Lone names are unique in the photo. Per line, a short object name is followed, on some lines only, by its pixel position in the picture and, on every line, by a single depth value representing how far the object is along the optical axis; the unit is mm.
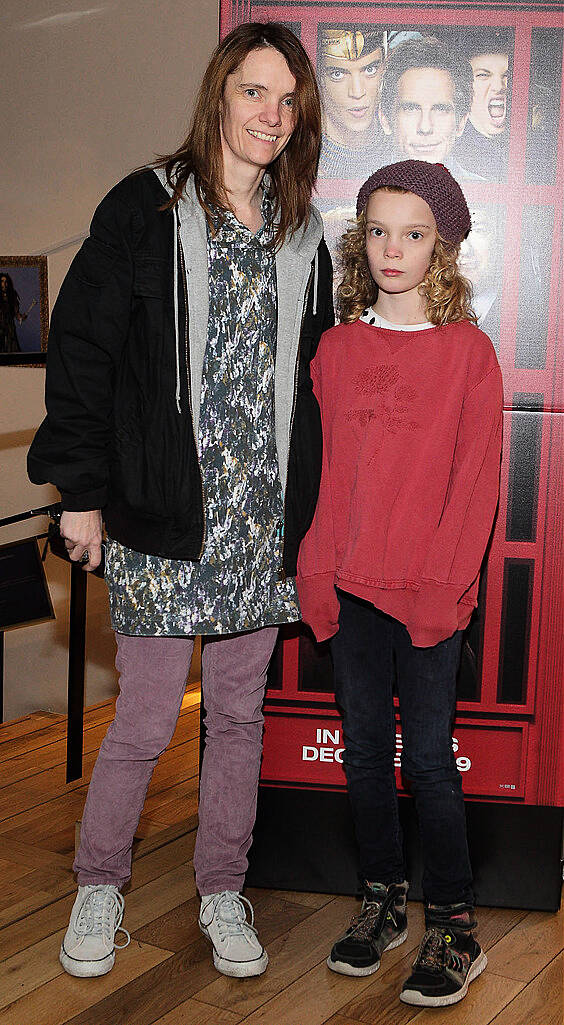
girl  1761
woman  1680
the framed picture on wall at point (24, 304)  4891
